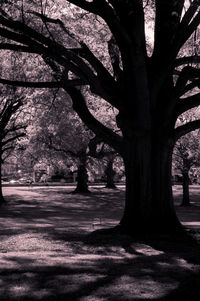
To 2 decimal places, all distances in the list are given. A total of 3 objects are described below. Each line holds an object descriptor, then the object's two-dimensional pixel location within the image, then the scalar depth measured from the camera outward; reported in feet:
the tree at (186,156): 112.47
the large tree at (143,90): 37.58
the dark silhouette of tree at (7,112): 106.87
